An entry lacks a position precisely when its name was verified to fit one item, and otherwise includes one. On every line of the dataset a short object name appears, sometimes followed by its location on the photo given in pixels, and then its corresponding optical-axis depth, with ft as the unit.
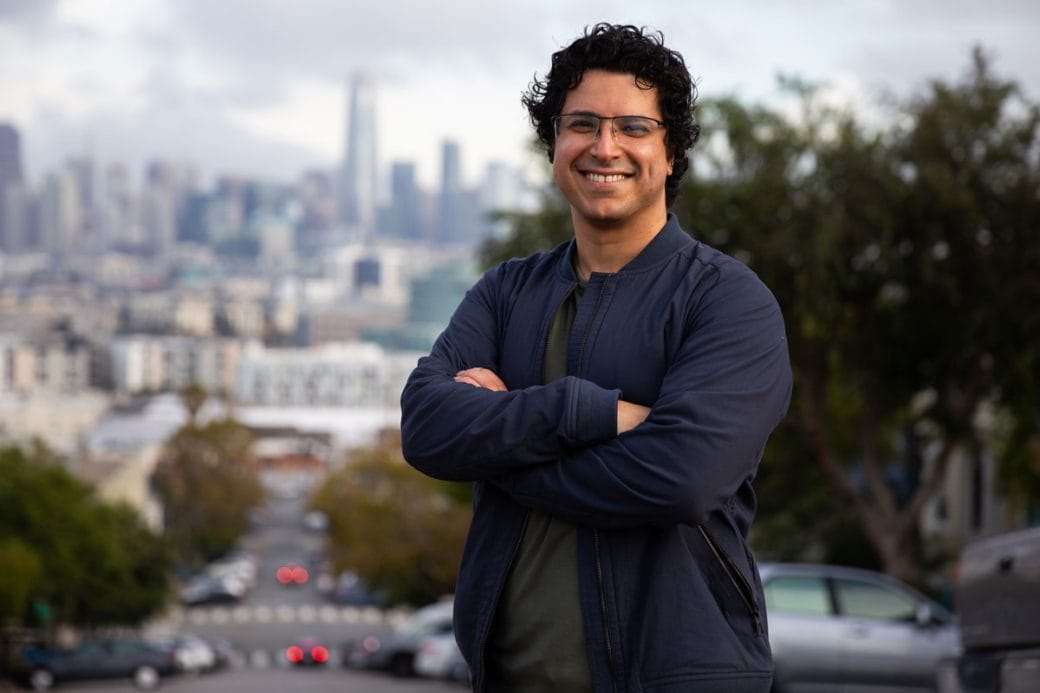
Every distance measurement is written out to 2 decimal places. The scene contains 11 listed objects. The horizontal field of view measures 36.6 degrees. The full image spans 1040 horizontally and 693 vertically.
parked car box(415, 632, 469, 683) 85.62
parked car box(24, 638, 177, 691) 113.39
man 9.69
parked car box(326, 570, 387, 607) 259.19
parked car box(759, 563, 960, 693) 39.01
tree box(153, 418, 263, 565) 322.75
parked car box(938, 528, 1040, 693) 17.58
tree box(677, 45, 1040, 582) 69.77
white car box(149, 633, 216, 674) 122.42
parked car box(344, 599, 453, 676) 94.63
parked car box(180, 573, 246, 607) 256.93
